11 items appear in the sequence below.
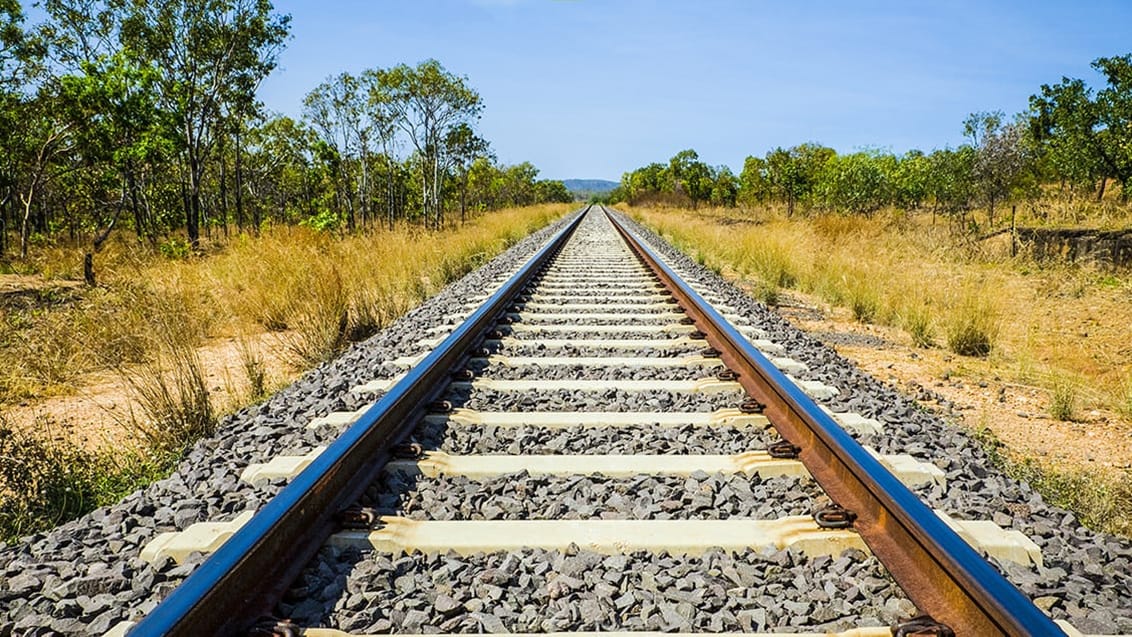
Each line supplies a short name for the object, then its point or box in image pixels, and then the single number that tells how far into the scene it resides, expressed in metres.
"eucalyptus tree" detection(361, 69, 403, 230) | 34.03
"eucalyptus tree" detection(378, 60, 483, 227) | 33.25
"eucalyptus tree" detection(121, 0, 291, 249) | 24.41
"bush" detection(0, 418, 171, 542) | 2.62
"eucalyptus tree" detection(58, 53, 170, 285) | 13.40
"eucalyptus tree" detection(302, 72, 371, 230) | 36.16
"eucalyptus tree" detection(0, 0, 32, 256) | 13.09
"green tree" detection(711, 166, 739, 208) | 62.62
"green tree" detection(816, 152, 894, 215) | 26.19
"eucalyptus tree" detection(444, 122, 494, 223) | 36.62
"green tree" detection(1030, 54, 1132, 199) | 18.14
